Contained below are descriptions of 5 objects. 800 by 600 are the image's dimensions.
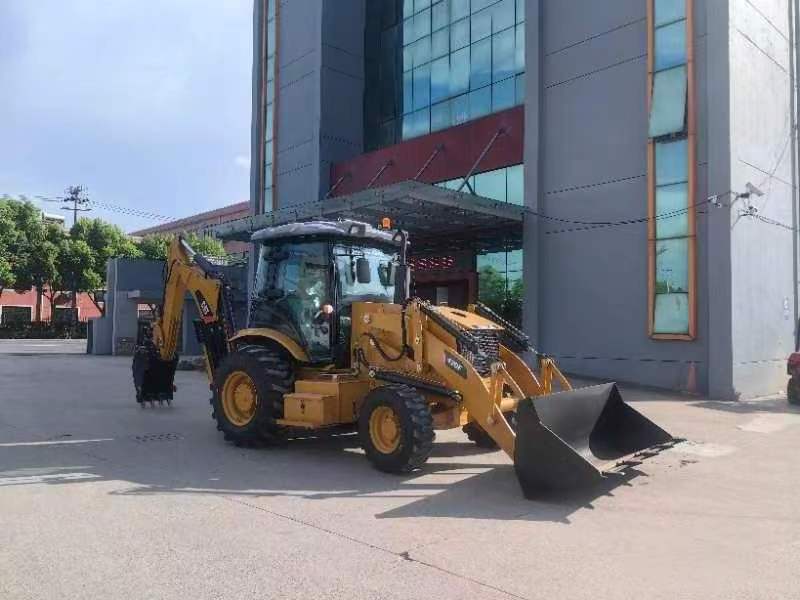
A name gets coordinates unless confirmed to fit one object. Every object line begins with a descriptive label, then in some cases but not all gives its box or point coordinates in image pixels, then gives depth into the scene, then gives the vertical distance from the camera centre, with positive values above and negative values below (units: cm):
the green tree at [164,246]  4781 +602
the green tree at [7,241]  4453 +565
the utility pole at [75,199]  6103 +1147
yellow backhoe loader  696 -55
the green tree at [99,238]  4897 +641
